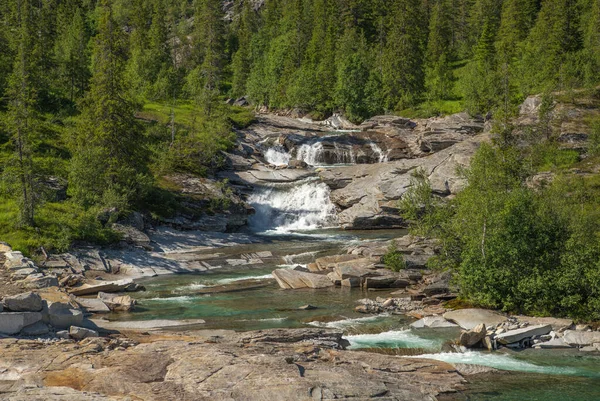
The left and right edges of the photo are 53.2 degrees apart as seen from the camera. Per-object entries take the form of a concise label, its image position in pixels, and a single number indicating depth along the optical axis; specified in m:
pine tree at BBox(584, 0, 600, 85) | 84.21
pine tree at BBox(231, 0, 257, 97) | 133.38
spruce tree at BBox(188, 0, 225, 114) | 111.75
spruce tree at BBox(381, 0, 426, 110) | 104.00
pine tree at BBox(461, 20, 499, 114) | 86.56
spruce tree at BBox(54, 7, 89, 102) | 85.56
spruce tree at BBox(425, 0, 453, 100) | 100.19
